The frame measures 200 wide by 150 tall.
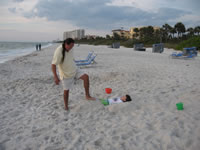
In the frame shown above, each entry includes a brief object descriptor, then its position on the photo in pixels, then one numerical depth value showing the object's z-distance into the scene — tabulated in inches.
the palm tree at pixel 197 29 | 2101.4
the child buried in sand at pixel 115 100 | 153.4
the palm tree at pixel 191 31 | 2228.6
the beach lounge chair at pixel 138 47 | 1039.0
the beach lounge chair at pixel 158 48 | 842.8
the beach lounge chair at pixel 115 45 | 1379.3
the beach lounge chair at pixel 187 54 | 529.0
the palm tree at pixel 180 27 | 2207.1
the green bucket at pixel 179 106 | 137.3
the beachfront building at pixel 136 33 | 2691.4
